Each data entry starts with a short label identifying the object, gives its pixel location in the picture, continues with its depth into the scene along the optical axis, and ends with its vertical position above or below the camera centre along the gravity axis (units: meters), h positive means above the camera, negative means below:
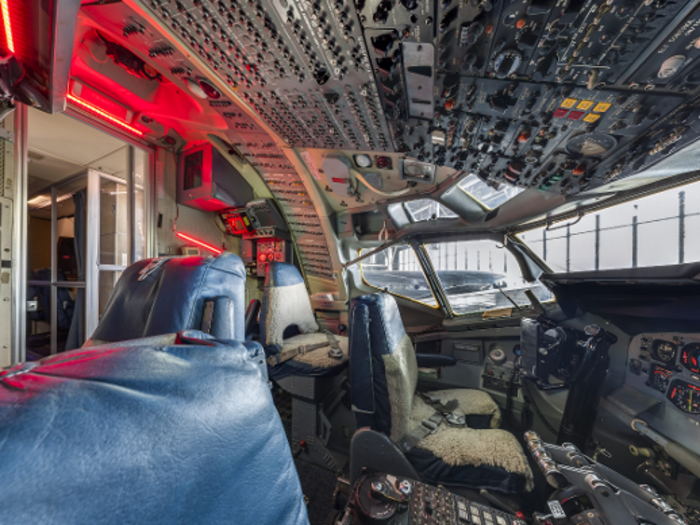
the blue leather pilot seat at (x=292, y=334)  1.94 -0.72
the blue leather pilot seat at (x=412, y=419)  1.22 -0.93
